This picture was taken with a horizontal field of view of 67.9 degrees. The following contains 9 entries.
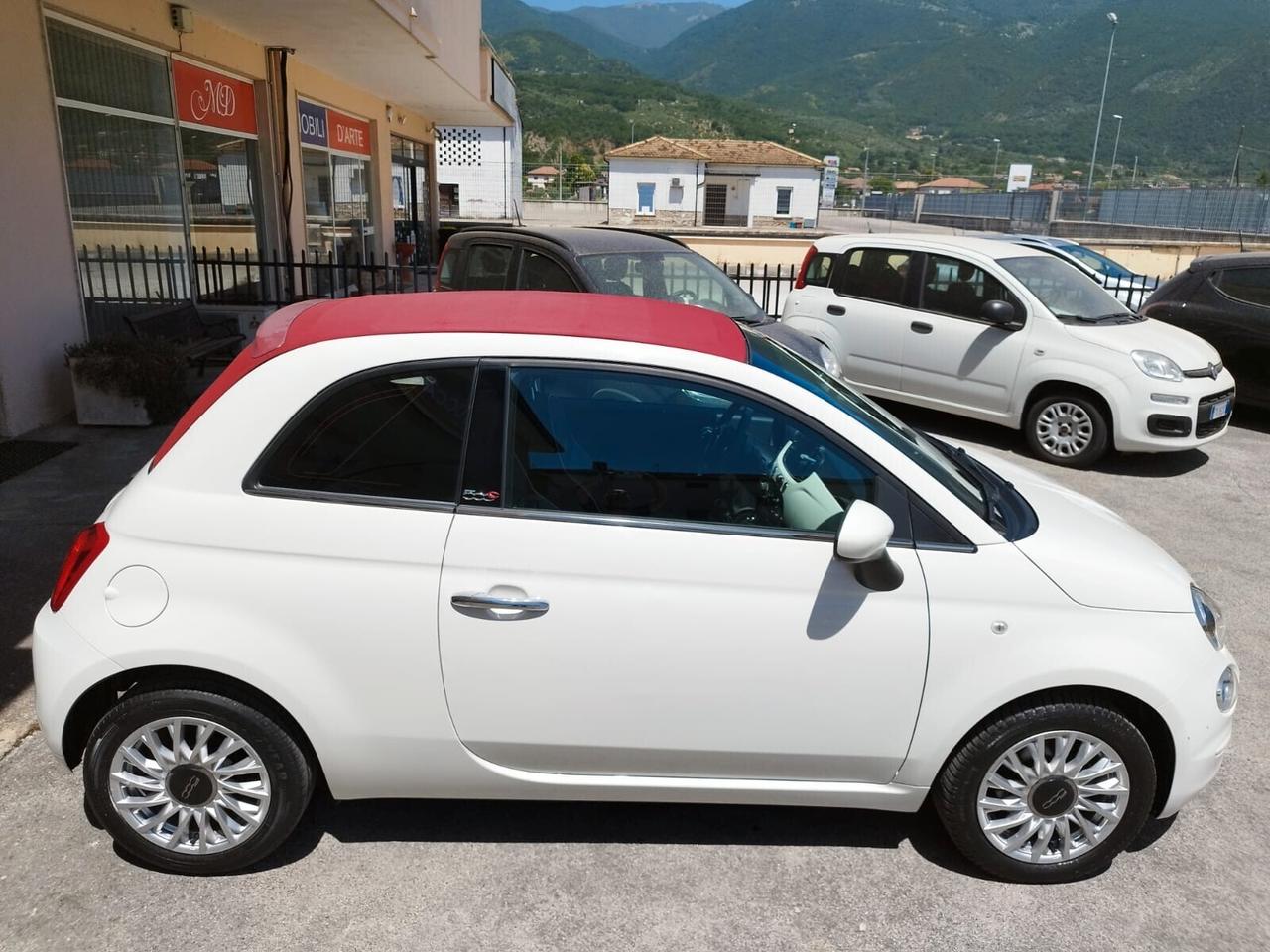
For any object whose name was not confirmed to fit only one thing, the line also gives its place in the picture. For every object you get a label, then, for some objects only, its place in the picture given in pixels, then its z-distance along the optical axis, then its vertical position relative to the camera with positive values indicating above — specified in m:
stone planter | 7.64 -1.60
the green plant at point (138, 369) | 7.62 -1.29
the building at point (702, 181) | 64.38 +2.89
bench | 8.81 -1.23
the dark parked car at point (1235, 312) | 8.95 -0.68
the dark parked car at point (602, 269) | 7.27 -0.39
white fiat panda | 7.57 -0.95
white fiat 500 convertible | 2.69 -1.11
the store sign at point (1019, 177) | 64.12 +3.78
